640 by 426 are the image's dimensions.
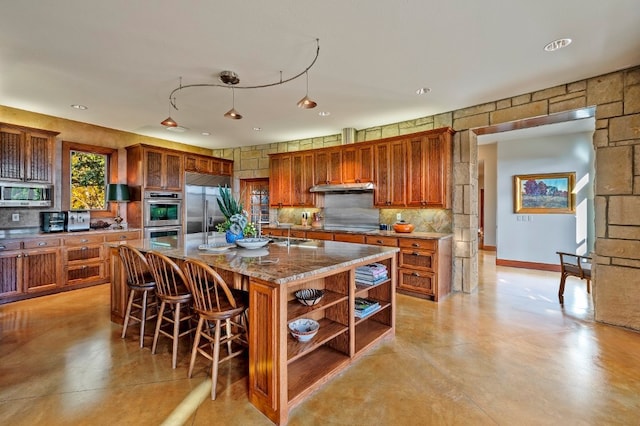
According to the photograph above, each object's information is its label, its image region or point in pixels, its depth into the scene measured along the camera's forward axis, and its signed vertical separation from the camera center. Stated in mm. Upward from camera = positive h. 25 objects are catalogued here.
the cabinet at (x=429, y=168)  4237 +658
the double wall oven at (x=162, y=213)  5328 -41
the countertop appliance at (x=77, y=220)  4593 -154
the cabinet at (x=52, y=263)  3869 -781
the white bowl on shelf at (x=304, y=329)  2070 -895
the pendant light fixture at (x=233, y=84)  2786 +1526
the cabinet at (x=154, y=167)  5306 +844
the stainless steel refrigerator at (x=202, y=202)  6098 +193
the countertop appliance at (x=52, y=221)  4461 -163
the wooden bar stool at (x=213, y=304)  1950 -683
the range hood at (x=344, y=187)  4887 +433
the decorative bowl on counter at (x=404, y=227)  4453 -247
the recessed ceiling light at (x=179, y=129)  5193 +1545
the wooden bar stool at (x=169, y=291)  2289 -687
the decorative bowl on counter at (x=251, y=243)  2718 -304
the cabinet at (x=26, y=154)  4023 +843
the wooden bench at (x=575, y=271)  3547 -750
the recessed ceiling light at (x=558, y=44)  2531 +1521
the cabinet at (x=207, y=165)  6082 +1058
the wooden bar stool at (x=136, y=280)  2621 -669
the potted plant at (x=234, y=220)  2918 -91
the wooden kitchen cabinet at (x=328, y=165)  5332 +879
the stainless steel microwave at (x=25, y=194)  4051 +245
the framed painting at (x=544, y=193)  5715 +392
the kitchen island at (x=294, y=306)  1729 -704
